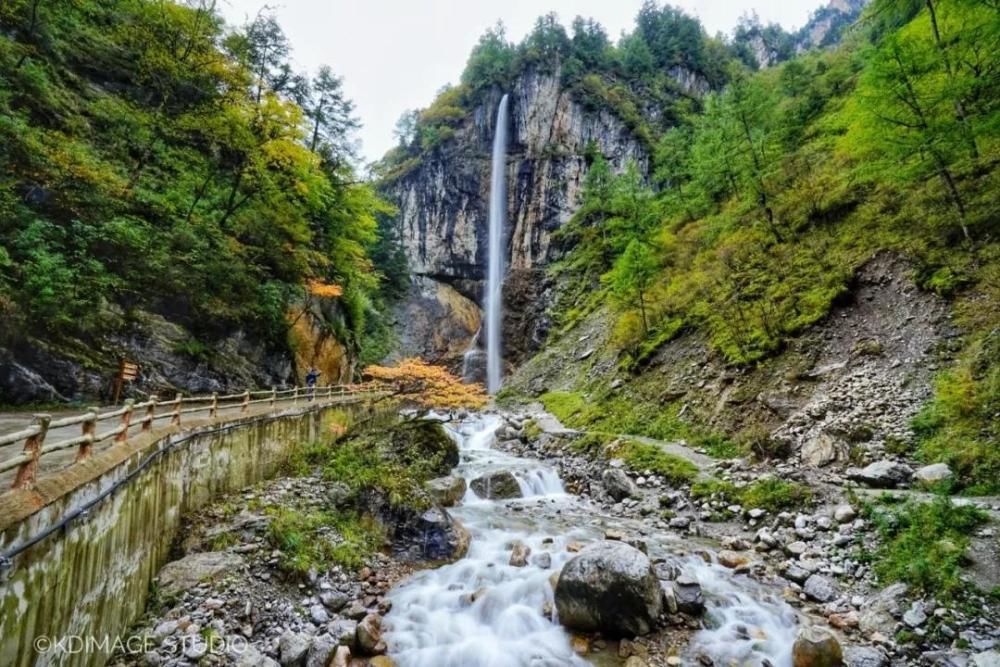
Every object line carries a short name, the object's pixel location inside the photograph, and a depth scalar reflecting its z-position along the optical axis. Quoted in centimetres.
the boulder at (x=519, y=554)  878
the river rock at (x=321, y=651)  569
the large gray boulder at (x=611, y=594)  641
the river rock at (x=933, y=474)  835
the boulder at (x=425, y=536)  913
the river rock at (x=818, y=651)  561
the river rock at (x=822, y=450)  1045
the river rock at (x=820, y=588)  701
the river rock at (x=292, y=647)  569
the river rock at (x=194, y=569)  656
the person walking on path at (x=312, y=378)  1867
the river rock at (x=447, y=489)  1252
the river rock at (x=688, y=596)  685
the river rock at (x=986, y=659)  500
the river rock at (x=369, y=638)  626
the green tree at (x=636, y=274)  2153
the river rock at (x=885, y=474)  896
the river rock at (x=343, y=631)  620
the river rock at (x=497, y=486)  1376
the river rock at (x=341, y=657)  570
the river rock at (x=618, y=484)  1252
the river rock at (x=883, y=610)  610
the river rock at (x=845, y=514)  834
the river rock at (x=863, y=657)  549
